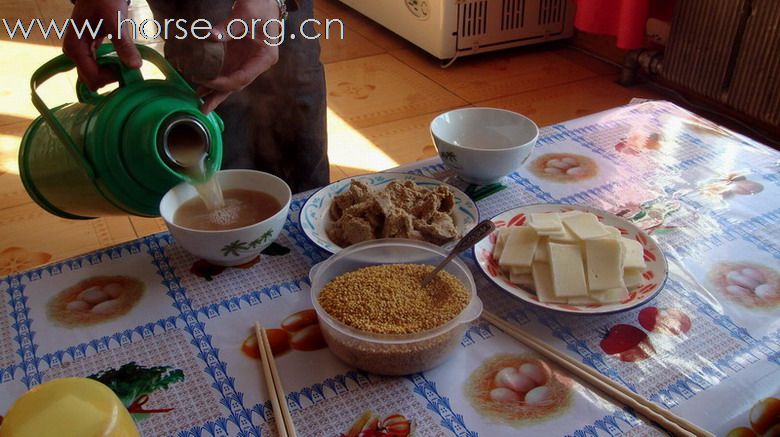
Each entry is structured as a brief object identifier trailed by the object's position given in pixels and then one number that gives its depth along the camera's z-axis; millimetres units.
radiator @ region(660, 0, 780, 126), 2088
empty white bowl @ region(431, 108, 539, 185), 922
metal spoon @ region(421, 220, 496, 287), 722
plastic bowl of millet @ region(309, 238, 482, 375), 625
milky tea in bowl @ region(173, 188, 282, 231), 782
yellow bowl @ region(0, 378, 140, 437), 447
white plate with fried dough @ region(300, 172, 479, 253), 798
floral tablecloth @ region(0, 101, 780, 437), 611
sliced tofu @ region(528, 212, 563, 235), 755
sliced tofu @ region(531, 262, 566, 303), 716
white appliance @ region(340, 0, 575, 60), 2676
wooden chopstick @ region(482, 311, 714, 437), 589
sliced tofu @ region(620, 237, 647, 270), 739
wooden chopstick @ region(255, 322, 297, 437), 592
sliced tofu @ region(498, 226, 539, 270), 748
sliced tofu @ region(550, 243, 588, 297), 710
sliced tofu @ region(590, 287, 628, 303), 712
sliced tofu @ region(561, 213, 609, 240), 740
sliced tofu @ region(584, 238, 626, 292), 713
